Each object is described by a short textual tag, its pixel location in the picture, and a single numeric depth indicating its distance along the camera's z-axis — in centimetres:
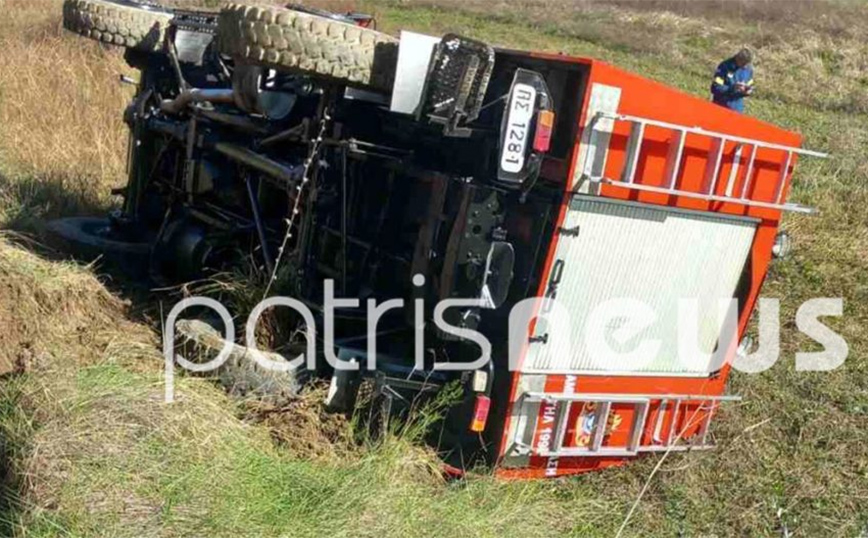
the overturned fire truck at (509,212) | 440
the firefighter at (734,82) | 1177
